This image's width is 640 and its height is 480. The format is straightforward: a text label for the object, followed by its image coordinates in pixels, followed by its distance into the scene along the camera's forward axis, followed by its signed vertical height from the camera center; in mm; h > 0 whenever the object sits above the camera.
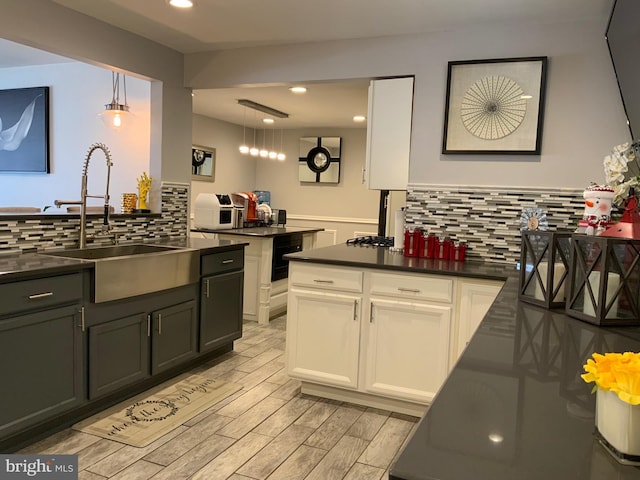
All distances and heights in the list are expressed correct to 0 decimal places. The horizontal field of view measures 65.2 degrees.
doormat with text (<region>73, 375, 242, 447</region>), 2518 -1169
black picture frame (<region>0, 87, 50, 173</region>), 4586 +611
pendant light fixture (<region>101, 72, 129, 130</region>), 4105 +738
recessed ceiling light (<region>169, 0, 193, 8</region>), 2844 +1136
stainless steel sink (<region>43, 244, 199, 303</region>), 2564 -391
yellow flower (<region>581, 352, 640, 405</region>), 723 -232
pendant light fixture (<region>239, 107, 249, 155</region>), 6367 +1087
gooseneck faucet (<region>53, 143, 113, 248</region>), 3023 -39
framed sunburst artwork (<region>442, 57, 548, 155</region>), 3004 +666
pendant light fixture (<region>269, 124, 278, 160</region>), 7809 +1039
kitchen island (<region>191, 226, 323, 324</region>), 4703 -610
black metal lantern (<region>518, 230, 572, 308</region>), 1671 -176
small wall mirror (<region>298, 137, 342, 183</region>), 7508 +714
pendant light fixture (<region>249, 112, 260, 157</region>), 6445 +687
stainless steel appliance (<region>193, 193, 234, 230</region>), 4887 -92
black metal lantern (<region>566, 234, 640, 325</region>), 1405 -171
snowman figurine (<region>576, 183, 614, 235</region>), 1775 +41
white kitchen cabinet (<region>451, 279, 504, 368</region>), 2652 -487
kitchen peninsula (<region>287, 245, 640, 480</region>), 697 -342
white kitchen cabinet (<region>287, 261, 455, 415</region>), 2752 -719
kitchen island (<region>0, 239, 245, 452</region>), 2174 -708
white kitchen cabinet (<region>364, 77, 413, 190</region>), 3320 +514
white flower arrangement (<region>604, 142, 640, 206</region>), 1922 +202
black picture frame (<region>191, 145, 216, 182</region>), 6656 +529
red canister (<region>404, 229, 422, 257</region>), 3221 -201
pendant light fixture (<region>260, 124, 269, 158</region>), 7840 +1082
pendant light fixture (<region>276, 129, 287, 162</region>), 6797 +668
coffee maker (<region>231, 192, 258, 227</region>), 5406 -9
